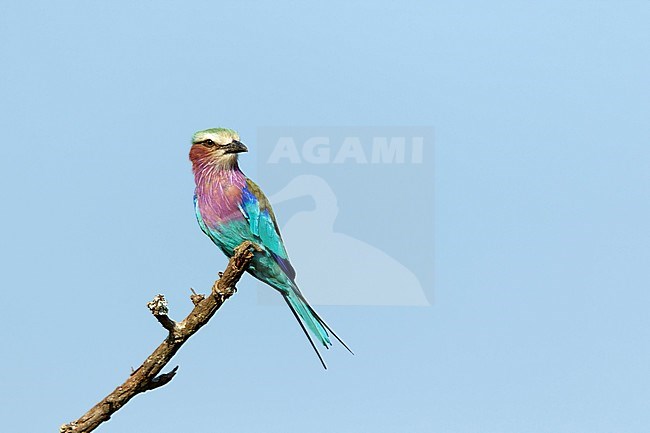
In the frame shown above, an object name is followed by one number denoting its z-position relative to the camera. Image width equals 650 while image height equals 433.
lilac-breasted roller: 12.85
